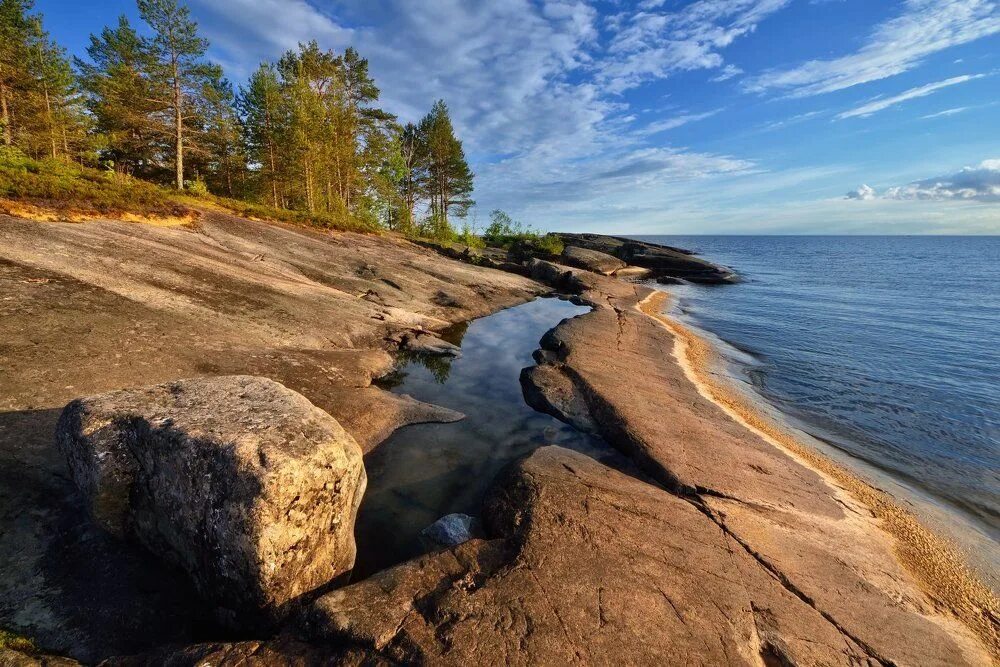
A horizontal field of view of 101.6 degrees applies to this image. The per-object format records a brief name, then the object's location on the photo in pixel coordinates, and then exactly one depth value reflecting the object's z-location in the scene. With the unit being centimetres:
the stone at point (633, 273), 4550
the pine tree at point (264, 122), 3756
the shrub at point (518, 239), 5054
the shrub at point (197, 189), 2707
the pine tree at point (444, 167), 5369
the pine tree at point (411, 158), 5544
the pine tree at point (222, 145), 3681
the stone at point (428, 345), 1357
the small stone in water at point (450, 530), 539
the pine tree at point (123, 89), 3148
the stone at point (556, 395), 959
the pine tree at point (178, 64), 3070
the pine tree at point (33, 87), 3403
